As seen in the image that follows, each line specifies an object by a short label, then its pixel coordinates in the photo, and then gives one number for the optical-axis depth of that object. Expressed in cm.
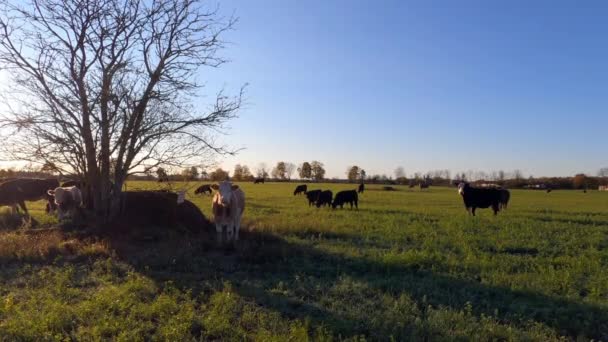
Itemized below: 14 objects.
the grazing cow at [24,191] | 2200
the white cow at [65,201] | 1903
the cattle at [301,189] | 5400
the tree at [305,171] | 15600
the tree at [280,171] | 15662
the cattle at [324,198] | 3293
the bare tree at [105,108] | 1467
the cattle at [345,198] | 3186
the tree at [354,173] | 15162
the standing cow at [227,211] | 1355
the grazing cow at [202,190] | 4941
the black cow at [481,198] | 2764
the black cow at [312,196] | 3481
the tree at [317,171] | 15125
